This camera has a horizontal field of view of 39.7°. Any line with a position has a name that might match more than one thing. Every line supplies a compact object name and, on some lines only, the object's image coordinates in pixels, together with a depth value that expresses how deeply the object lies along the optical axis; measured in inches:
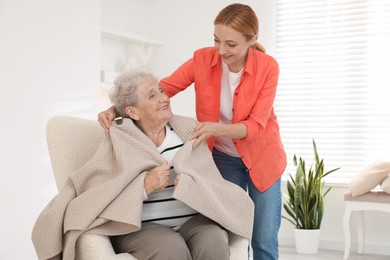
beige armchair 85.3
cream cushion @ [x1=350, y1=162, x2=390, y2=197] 162.7
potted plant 176.4
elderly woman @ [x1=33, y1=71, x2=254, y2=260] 76.7
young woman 92.7
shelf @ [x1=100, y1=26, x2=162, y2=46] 176.7
